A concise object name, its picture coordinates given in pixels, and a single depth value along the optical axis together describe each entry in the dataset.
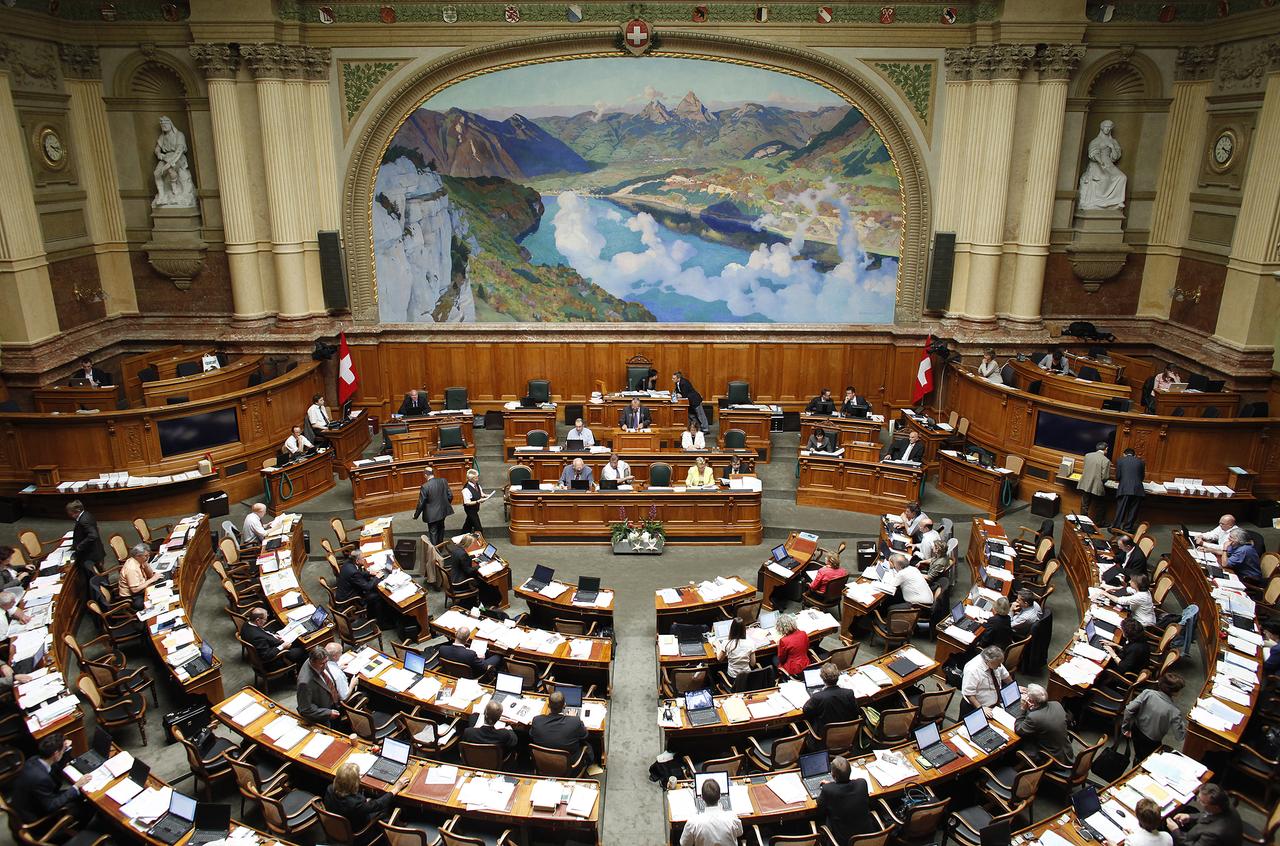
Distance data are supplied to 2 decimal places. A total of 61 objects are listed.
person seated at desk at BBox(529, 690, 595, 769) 8.84
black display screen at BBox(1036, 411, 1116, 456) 15.56
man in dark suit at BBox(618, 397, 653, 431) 17.62
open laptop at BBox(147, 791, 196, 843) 7.71
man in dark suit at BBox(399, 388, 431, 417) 18.45
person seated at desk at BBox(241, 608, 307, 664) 10.50
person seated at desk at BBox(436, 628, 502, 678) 10.15
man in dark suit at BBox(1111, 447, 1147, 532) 14.13
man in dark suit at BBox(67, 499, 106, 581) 12.23
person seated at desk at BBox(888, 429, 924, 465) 16.41
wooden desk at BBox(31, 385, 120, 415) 16.17
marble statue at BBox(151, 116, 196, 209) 18.39
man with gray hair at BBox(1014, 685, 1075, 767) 8.77
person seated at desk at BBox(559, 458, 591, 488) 15.23
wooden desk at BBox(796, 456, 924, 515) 16.02
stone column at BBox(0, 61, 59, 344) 15.80
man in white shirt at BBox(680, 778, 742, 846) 7.43
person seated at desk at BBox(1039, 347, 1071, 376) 17.98
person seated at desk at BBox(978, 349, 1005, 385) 17.95
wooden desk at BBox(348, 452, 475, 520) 15.96
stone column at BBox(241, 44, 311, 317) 17.84
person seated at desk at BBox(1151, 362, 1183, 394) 16.69
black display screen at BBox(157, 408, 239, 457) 15.72
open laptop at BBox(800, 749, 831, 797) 8.37
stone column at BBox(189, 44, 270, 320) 17.73
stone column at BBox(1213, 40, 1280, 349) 15.72
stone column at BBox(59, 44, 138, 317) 17.86
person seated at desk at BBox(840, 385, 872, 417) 18.42
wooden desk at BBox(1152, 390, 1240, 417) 15.89
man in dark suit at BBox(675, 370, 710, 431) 18.58
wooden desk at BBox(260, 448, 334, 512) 15.74
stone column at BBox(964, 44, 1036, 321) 17.80
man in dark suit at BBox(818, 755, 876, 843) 7.72
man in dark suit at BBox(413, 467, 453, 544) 13.98
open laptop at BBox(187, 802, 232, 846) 7.69
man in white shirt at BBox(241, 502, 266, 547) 13.44
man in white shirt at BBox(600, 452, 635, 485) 15.28
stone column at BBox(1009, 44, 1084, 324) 17.67
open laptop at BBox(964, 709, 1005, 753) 8.77
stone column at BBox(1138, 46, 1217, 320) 17.88
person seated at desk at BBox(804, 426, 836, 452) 16.91
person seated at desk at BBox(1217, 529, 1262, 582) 11.80
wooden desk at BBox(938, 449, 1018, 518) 15.74
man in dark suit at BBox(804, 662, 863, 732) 9.09
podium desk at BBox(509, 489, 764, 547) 14.95
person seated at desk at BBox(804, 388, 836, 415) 18.48
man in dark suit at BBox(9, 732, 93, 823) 7.81
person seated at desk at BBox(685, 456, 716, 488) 15.25
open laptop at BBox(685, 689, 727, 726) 9.38
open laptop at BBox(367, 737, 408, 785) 8.41
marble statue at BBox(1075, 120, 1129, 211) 18.47
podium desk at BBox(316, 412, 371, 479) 17.36
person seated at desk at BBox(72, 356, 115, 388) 17.03
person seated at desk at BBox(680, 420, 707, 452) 17.08
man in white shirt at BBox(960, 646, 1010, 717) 9.40
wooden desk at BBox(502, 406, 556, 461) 18.41
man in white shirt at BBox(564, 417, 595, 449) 16.75
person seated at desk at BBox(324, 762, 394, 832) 7.66
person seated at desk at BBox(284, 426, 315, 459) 16.31
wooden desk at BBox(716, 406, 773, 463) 18.34
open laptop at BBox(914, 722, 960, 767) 8.63
